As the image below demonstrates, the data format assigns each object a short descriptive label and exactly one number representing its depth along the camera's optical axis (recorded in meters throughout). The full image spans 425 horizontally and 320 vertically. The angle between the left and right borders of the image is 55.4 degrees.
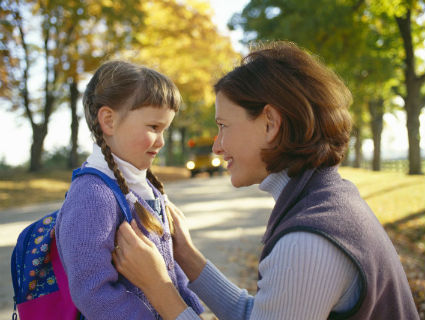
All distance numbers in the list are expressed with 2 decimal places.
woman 1.33
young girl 1.61
